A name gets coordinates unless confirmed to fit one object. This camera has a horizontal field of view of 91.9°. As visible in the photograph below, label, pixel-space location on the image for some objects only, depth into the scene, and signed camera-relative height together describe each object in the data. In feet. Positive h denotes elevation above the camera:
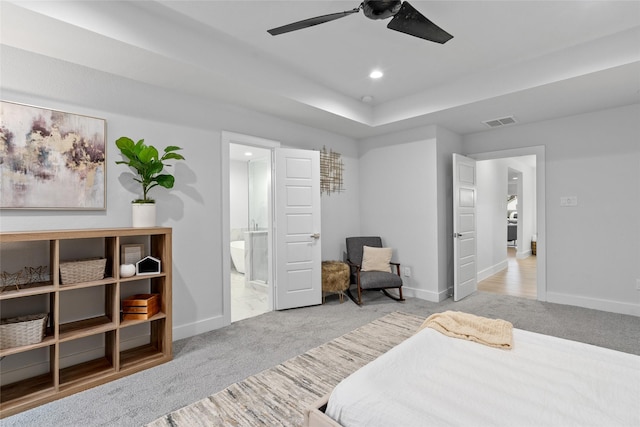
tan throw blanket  5.75 -2.27
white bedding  3.73 -2.39
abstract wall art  7.40 +1.51
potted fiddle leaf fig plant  8.39 +1.36
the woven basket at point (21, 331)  6.54 -2.45
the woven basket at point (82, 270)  7.31 -1.28
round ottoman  13.89 -2.77
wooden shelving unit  6.95 -2.72
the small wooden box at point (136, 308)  8.39 -2.48
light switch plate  13.19 +0.68
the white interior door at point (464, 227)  14.29 -0.50
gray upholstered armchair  13.66 -2.46
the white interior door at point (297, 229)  13.12 -0.50
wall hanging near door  15.37 +2.33
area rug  6.17 -3.98
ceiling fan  6.27 +4.14
